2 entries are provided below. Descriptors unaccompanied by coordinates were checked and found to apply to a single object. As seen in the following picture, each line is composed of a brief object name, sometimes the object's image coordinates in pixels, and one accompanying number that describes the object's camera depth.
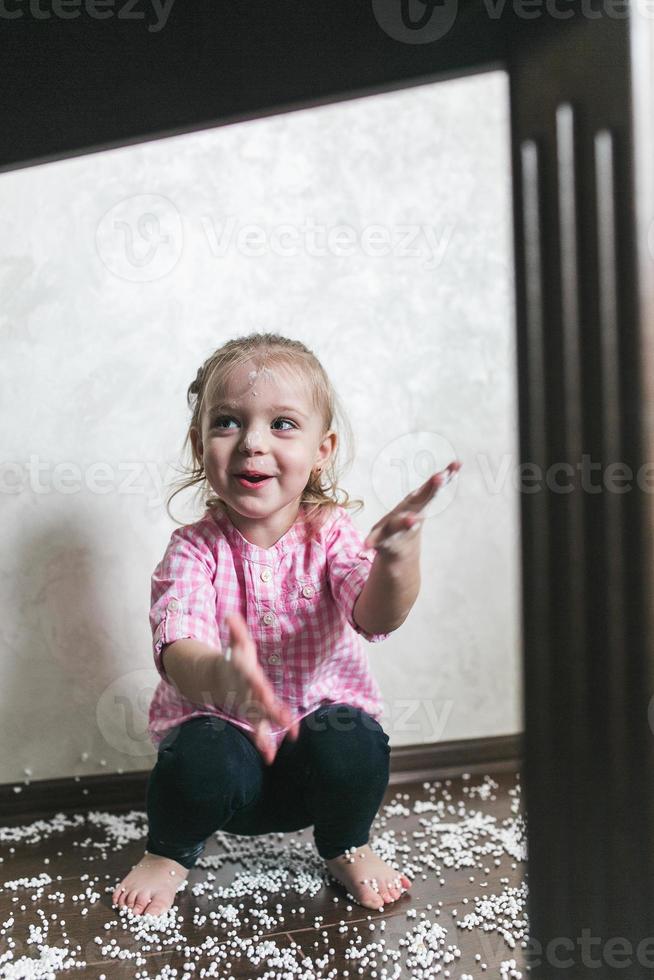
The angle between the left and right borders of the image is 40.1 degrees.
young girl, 1.12
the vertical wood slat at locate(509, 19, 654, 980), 0.64
